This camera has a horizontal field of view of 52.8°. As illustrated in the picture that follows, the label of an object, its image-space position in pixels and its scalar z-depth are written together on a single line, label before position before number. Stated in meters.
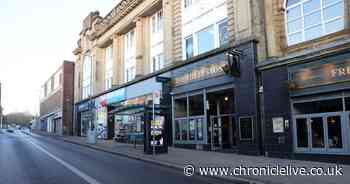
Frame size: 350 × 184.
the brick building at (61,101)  57.91
